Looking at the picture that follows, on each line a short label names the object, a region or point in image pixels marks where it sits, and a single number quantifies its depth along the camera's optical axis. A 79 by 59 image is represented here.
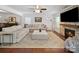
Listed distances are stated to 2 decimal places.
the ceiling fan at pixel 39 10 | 2.65
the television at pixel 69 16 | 2.17
